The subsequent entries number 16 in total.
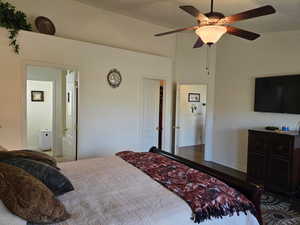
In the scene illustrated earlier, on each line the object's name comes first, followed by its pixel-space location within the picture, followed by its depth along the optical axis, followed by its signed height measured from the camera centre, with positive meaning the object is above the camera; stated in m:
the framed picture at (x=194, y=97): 7.40 +0.27
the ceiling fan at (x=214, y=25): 2.16 +0.86
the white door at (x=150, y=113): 4.74 -0.21
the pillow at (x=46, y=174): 1.65 -0.57
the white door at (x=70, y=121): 3.86 -0.36
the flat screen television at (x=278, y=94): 3.80 +0.23
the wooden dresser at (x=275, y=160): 3.42 -0.91
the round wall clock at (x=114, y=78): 4.12 +0.48
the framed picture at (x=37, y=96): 5.98 +0.15
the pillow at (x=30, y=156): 1.85 -0.51
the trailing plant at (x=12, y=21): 3.03 +1.16
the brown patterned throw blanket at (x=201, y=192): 1.64 -0.73
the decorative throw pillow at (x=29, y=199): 1.29 -0.61
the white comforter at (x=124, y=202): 1.45 -0.76
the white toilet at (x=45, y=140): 5.88 -1.06
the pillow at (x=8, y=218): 1.22 -0.68
